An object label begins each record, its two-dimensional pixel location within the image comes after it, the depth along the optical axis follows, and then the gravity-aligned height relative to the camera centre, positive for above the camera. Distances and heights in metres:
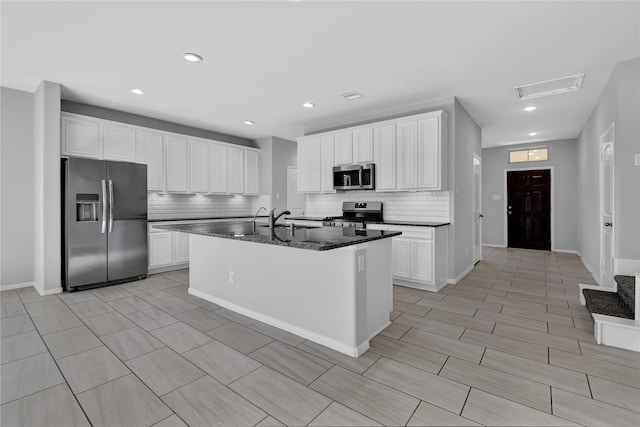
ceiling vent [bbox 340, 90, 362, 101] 4.25 +1.68
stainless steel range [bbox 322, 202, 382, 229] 5.07 -0.01
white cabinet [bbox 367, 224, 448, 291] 4.13 -0.61
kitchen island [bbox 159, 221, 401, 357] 2.41 -0.61
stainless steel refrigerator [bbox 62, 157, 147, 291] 4.16 -0.10
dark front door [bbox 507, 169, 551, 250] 7.64 +0.07
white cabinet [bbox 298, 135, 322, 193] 5.73 +0.94
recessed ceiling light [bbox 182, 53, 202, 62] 3.17 +1.65
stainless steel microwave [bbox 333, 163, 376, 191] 4.98 +0.62
